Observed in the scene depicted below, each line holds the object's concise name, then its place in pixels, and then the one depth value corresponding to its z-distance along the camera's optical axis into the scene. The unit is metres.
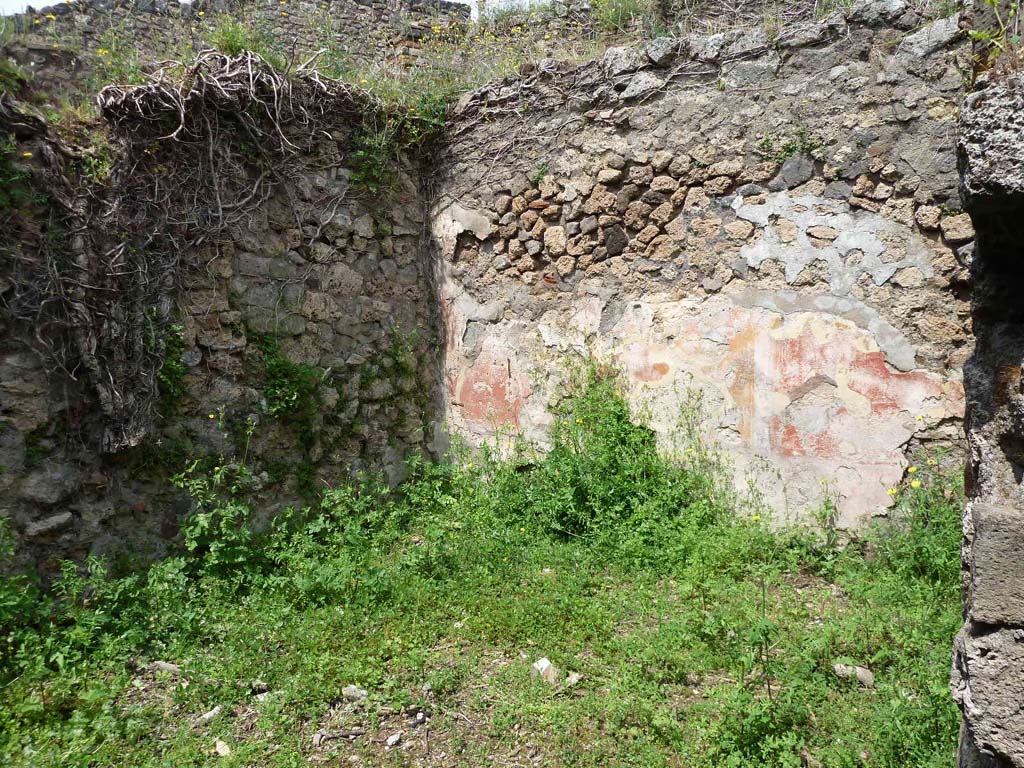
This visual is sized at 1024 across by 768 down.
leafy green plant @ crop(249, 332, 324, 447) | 4.29
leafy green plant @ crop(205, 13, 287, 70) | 4.22
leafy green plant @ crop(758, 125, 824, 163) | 3.88
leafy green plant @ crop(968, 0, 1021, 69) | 1.72
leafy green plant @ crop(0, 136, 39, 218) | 3.36
